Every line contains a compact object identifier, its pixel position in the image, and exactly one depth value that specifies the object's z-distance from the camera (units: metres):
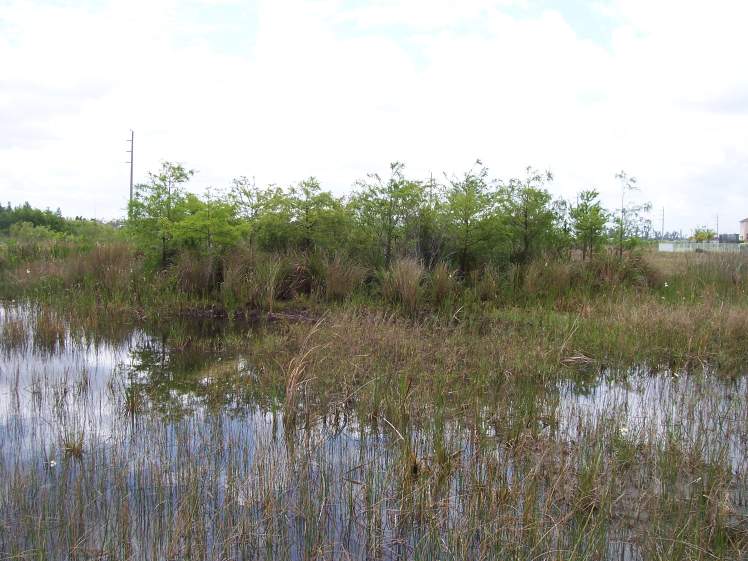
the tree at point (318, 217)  14.33
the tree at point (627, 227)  15.55
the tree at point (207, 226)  13.98
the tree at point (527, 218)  14.43
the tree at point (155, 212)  14.59
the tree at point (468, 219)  13.84
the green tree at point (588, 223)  15.07
